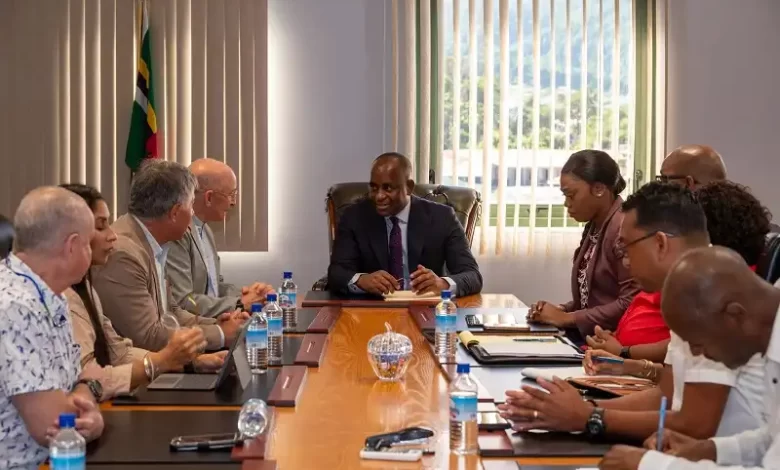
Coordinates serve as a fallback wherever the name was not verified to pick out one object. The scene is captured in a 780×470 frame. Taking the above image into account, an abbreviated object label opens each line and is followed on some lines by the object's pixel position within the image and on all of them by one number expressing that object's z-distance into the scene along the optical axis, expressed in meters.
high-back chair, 5.38
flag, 6.16
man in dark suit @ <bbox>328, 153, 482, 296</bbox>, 4.89
